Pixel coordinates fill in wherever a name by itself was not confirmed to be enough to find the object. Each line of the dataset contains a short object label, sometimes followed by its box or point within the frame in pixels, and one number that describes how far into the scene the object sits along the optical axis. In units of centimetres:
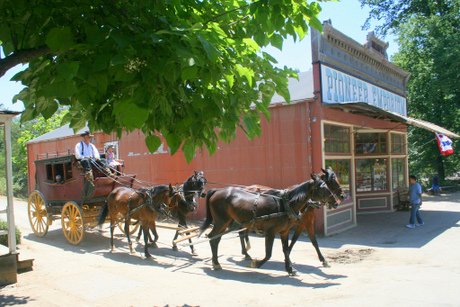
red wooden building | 1180
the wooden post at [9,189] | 745
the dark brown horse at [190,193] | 917
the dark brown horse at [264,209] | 773
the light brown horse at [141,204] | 934
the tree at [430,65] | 2362
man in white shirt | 1037
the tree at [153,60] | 243
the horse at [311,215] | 789
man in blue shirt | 1247
